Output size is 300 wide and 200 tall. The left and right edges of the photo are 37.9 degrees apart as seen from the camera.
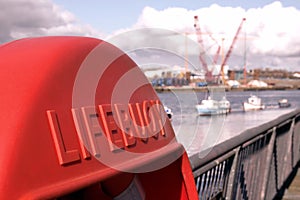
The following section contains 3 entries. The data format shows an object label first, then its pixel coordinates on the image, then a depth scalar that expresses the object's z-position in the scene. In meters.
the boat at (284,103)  71.62
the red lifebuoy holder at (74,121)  1.14
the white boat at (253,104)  68.06
